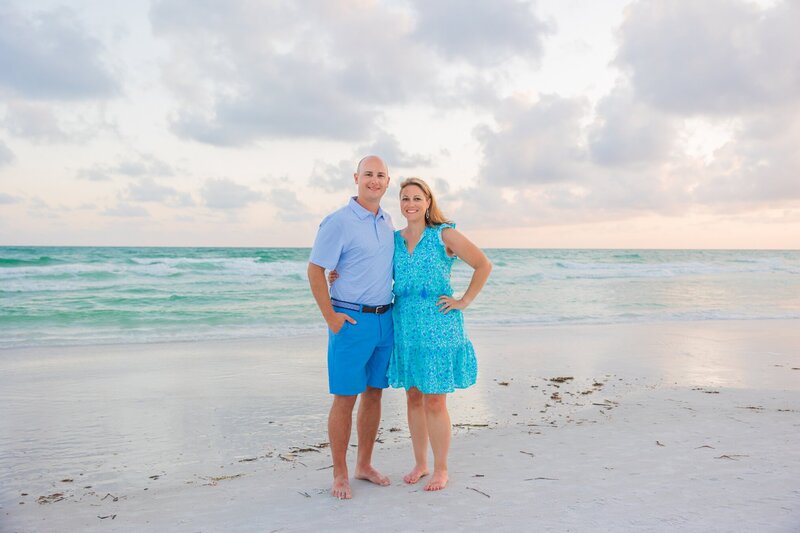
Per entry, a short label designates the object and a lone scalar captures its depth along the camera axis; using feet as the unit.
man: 12.14
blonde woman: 12.34
